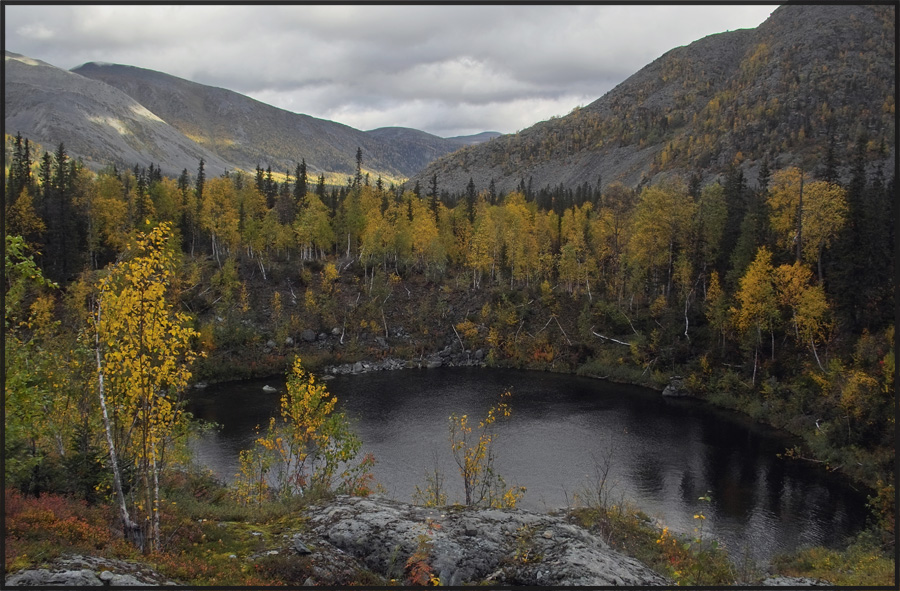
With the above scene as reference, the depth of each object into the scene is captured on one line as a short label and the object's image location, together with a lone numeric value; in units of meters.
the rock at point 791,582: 18.98
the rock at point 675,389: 57.28
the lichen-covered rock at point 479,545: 15.29
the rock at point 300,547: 15.20
